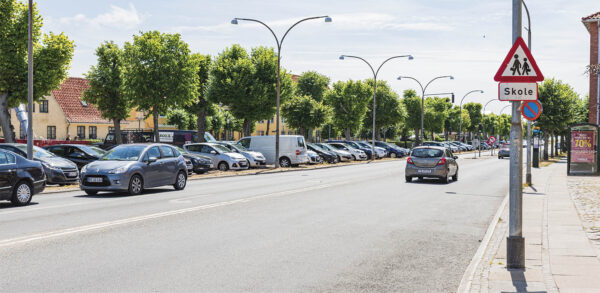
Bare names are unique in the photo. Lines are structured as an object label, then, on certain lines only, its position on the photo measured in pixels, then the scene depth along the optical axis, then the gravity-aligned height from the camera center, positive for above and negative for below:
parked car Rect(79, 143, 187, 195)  15.28 -0.92
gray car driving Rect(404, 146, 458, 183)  21.56 -1.02
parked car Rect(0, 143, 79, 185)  18.64 -0.99
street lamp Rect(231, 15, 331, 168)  30.44 +5.38
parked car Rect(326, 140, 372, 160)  49.41 -0.94
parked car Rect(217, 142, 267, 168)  31.16 -1.07
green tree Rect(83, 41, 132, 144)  42.25 +3.95
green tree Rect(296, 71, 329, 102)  85.19 +7.65
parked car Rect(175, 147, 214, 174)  26.25 -1.19
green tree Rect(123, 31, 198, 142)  31.89 +3.55
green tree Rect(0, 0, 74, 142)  27.28 +3.85
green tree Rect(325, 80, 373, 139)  65.38 +3.91
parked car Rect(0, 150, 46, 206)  12.56 -0.94
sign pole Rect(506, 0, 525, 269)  6.89 -0.75
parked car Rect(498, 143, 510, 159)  56.00 -1.55
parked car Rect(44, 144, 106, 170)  22.70 -0.65
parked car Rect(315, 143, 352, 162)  41.50 -1.18
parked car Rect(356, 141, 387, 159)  51.12 -1.16
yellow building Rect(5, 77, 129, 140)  57.09 +1.88
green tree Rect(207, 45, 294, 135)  45.84 +4.08
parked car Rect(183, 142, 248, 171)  28.61 -0.97
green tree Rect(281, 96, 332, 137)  62.69 +2.67
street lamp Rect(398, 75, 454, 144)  55.38 +5.23
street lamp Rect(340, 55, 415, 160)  43.23 +5.66
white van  34.19 -0.65
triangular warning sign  7.01 +0.85
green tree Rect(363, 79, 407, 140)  73.44 +3.63
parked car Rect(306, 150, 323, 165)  37.00 -1.36
